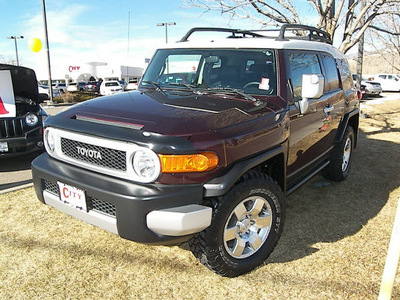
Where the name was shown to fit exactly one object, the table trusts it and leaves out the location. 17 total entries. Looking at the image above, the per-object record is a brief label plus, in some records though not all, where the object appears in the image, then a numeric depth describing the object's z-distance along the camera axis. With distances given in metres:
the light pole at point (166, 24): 34.34
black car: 5.10
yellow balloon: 17.67
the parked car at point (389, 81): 27.27
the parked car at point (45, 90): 26.59
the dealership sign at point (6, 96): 5.23
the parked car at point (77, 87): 35.21
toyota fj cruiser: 2.19
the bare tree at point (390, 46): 13.87
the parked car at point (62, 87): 34.70
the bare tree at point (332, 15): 7.36
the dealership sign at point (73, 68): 55.34
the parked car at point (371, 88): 21.74
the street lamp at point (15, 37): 46.78
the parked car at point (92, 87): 35.22
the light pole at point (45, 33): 17.31
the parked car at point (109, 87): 28.15
